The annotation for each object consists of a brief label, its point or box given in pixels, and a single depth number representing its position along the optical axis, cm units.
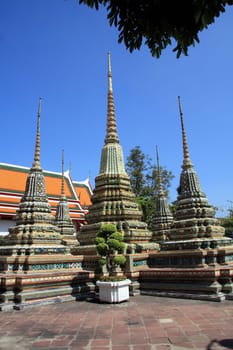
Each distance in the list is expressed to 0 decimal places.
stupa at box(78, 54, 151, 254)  1223
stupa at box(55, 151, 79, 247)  1847
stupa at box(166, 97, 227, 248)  1105
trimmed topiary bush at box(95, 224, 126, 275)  934
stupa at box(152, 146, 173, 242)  1803
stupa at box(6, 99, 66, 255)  1117
